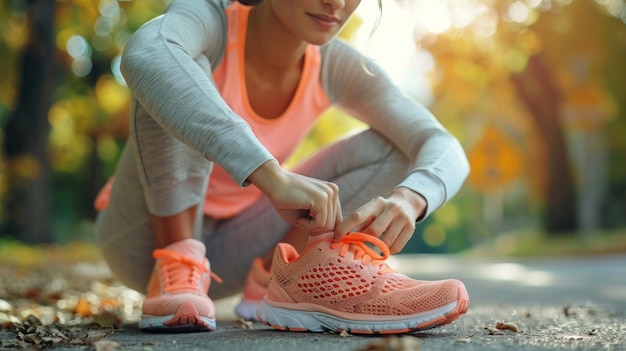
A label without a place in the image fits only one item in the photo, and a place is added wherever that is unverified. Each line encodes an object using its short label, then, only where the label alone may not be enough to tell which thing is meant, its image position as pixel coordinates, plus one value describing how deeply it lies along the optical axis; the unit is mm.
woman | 1950
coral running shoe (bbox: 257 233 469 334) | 1941
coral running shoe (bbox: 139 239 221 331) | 2137
